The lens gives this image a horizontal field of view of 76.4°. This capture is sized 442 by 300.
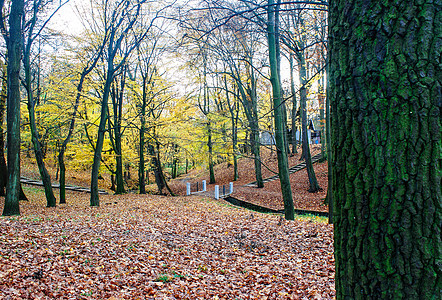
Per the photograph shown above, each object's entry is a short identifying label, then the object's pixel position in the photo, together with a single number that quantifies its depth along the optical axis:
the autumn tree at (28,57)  10.20
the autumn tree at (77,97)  12.37
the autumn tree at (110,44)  11.71
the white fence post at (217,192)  16.05
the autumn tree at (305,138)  14.94
